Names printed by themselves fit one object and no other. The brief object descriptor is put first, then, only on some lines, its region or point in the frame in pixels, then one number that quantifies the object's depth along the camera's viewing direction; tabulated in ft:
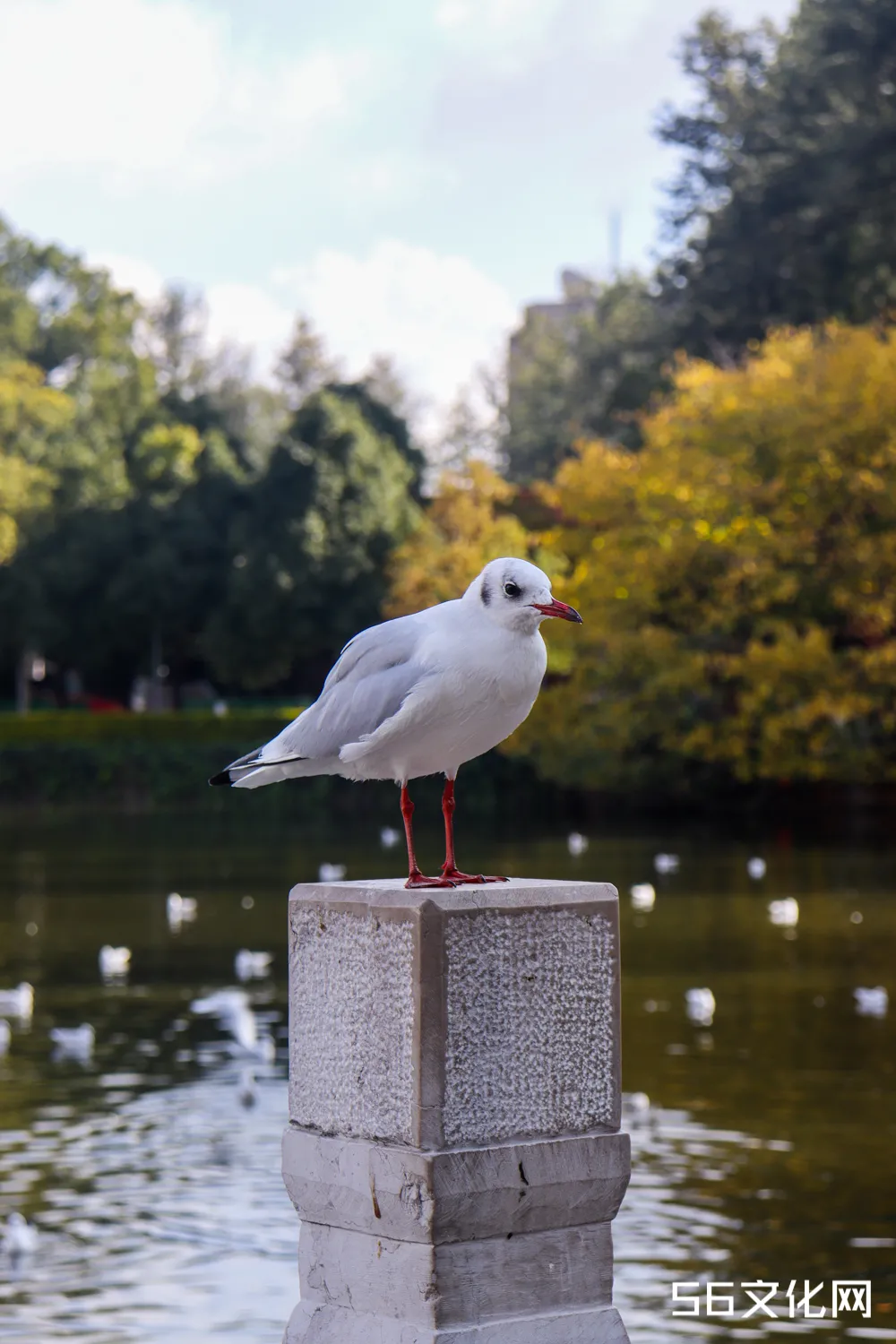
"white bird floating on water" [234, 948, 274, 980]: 69.77
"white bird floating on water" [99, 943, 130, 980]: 70.85
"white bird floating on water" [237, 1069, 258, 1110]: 50.98
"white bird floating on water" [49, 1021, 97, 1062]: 56.75
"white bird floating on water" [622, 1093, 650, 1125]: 47.24
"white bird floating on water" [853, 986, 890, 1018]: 61.26
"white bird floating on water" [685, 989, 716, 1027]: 61.16
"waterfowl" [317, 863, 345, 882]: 92.03
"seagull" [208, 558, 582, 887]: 16.07
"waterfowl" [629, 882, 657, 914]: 87.71
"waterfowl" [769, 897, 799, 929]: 81.56
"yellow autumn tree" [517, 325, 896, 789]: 120.47
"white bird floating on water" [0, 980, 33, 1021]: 62.54
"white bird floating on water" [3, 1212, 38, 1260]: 37.96
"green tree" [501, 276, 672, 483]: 178.60
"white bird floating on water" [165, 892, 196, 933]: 84.58
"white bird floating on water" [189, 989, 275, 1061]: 55.21
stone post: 14.76
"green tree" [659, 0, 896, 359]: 149.69
